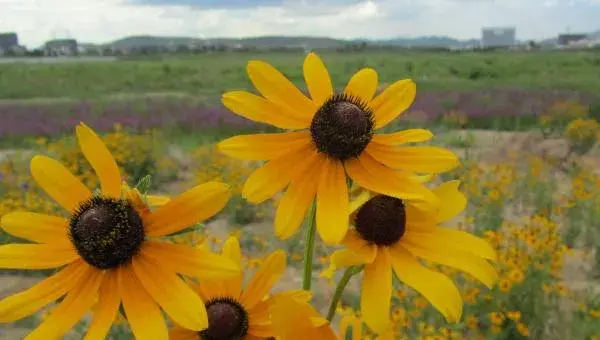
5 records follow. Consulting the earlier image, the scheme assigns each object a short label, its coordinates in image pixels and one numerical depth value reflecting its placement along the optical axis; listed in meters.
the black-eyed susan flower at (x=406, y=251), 0.23
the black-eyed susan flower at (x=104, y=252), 0.22
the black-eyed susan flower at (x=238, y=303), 0.25
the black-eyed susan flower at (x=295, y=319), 0.21
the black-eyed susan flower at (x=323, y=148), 0.23
